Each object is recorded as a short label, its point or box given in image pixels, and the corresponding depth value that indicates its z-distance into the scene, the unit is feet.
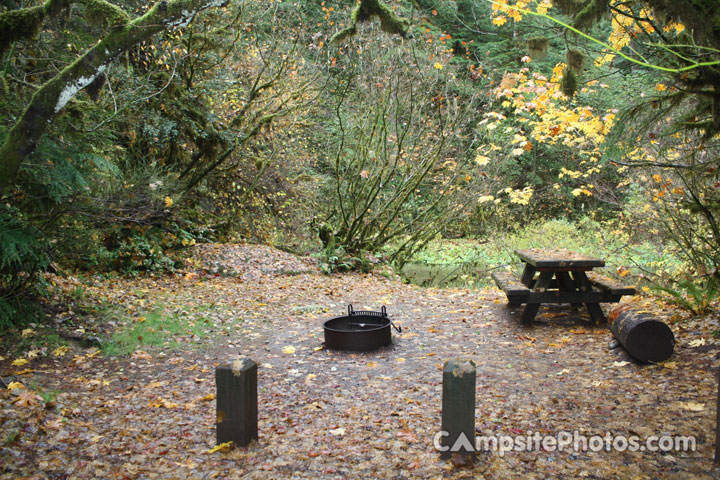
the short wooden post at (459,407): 9.94
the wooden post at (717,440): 9.13
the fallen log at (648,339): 14.17
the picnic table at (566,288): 19.31
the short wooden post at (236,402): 10.75
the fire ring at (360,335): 18.29
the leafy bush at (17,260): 14.53
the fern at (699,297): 16.12
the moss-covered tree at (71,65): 13.37
